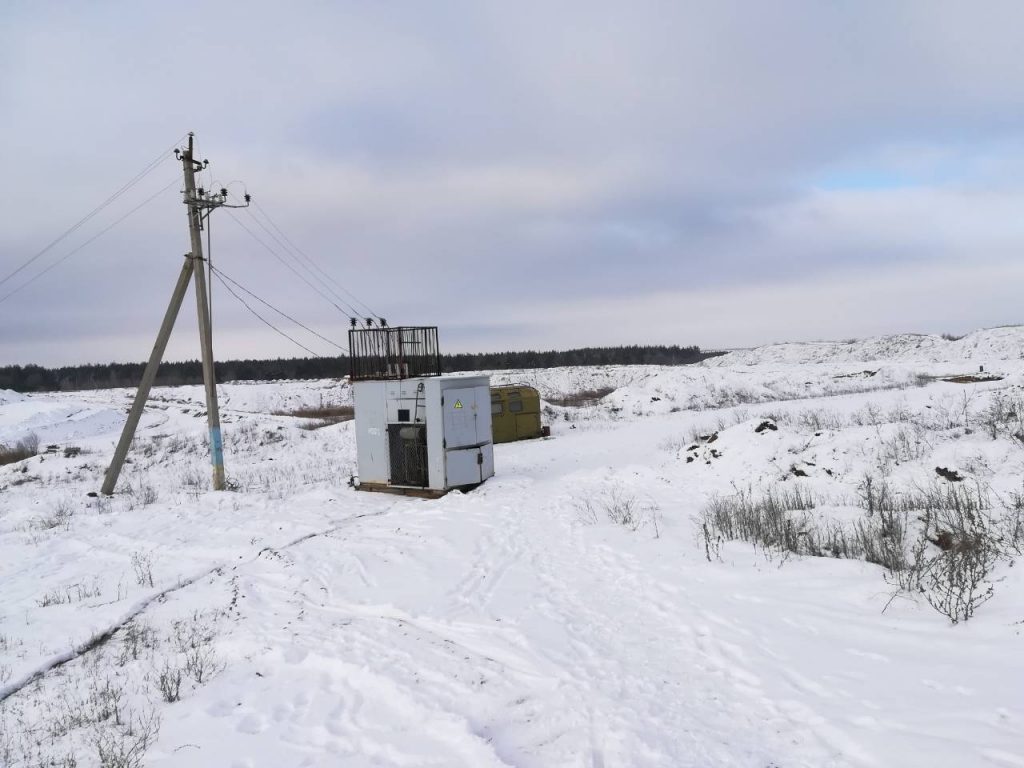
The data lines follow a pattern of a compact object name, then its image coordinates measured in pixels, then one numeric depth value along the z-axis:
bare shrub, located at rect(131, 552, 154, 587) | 6.97
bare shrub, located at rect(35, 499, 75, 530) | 10.00
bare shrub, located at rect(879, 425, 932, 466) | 9.78
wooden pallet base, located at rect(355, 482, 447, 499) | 11.55
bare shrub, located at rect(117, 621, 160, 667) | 4.99
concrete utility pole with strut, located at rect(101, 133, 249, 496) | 12.50
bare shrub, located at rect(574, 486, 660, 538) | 8.65
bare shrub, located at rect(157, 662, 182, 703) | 4.16
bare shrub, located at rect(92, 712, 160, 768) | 3.37
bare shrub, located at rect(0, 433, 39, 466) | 22.56
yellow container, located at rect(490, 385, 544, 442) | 20.55
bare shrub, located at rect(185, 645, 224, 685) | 4.46
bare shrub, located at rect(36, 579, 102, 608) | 6.45
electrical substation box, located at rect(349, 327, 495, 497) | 11.58
